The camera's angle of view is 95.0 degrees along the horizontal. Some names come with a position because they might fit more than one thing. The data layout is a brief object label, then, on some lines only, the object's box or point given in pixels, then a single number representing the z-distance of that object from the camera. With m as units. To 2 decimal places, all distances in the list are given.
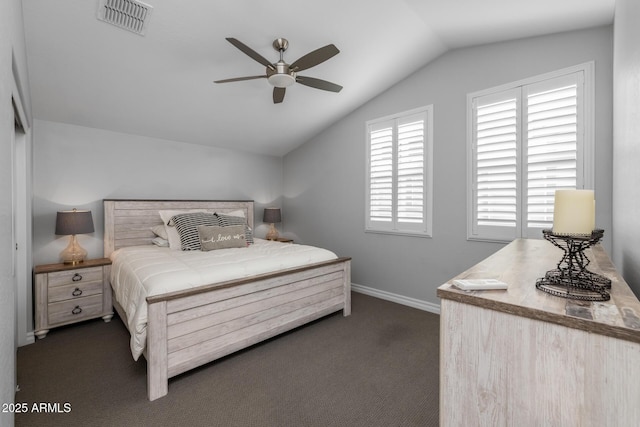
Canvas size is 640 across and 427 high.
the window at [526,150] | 2.46
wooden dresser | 0.69
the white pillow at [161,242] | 3.53
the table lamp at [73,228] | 2.91
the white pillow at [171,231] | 3.39
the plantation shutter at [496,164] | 2.79
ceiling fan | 2.12
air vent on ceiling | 2.04
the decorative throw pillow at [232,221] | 3.65
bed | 1.93
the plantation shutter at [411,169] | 3.46
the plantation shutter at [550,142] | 2.49
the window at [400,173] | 3.42
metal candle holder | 0.88
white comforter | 2.01
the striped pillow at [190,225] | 3.25
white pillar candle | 0.98
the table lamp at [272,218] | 4.79
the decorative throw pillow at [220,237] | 3.21
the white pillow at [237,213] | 4.15
